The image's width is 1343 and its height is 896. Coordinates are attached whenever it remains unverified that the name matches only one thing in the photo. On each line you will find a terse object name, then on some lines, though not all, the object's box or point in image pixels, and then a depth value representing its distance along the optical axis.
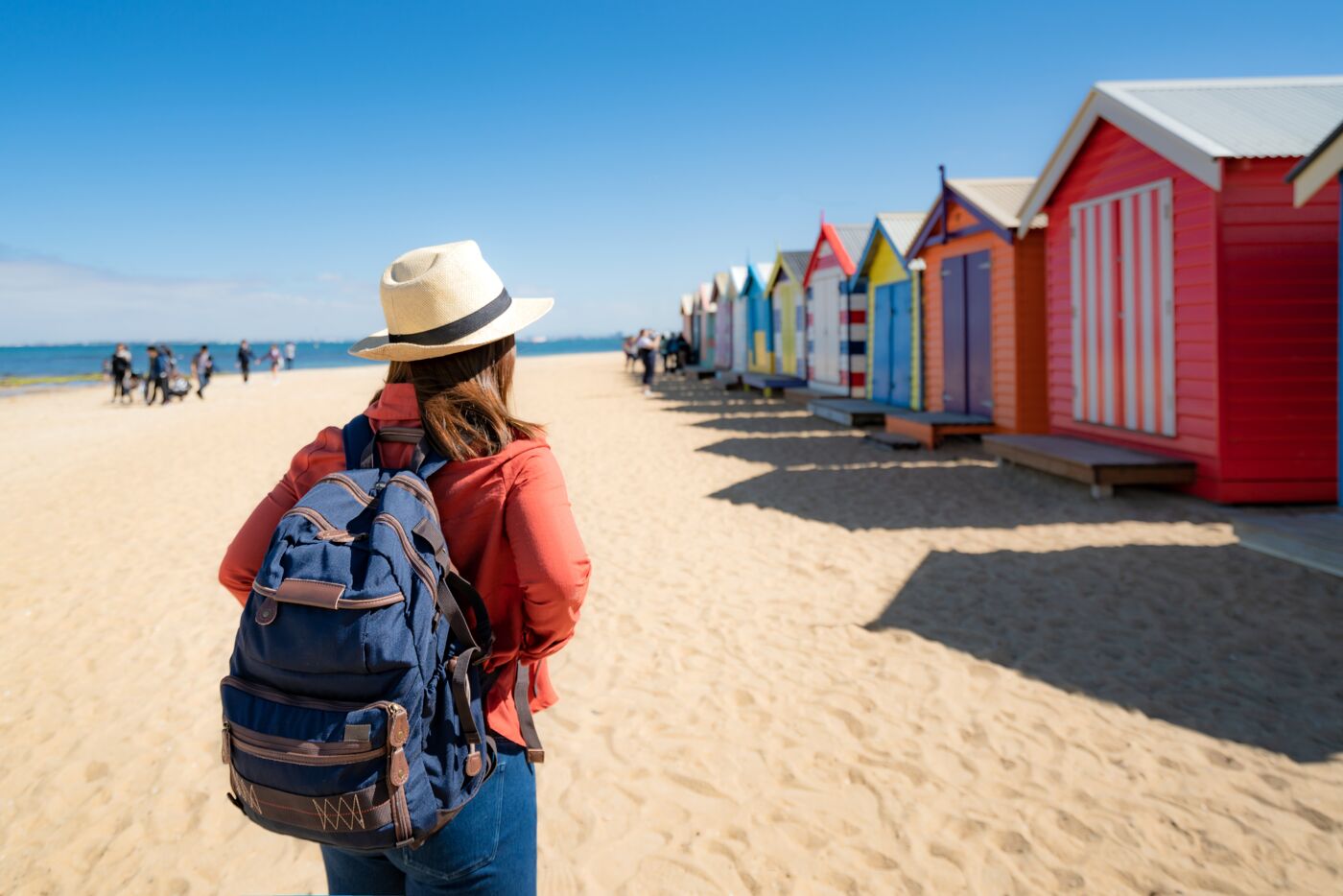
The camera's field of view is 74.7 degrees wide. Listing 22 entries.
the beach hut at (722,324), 28.03
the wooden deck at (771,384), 18.80
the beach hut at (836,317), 15.59
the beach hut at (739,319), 25.34
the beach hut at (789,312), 19.08
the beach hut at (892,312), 13.45
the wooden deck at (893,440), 11.02
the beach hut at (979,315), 10.43
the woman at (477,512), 1.51
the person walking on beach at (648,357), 22.72
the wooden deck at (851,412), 13.35
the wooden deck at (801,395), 16.40
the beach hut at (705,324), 31.75
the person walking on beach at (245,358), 31.44
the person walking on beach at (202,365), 26.39
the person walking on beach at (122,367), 24.14
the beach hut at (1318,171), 5.31
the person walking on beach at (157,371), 23.58
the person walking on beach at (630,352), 36.89
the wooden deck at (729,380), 22.21
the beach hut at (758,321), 22.81
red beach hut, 6.96
